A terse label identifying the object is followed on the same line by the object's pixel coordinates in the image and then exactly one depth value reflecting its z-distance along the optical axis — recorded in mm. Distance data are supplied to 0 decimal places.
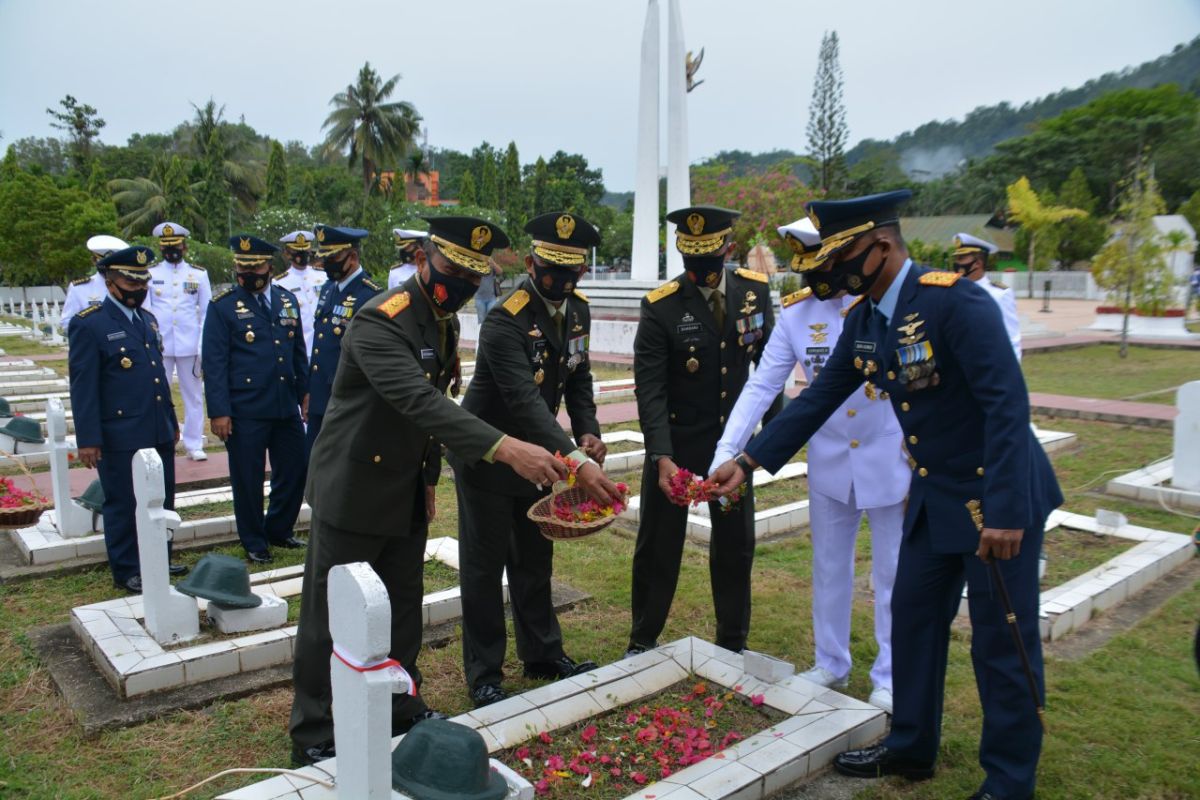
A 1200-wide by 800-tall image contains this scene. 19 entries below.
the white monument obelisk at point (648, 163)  22266
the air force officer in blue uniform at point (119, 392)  5156
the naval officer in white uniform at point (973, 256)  7434
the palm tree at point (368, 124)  47125
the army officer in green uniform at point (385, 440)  3133
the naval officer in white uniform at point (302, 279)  9979
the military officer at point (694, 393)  4137
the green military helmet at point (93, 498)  5883
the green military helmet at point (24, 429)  8221
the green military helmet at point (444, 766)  2500
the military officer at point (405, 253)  9891
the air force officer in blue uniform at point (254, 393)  5875
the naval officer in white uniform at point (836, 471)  3748
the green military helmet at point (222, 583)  4296
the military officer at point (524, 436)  3803
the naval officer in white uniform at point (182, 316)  8852
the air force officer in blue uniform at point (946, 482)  2834
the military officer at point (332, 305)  6129
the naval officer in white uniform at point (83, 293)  10875
